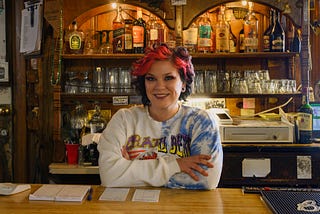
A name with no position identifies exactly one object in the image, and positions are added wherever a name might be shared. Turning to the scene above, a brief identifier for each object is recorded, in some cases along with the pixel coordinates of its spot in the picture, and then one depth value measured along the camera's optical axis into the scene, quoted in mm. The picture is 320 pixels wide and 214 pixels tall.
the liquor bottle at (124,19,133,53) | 2850
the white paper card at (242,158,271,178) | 2473
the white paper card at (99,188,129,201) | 1398
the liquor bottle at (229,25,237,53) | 2977
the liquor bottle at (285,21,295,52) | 3002
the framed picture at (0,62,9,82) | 2932
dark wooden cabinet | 2473
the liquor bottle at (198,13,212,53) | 2781
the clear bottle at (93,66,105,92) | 2893
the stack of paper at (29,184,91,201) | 1373
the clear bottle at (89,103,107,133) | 2733
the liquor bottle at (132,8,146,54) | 2801
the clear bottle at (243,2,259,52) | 2832
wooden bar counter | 1259
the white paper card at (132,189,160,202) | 1379
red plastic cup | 2621
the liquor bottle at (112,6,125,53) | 2895
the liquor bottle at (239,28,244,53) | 2967
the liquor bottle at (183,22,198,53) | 2791
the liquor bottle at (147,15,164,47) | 2805
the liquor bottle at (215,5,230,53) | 2850
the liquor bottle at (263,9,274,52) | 2859
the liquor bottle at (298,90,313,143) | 2525
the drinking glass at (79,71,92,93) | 2894
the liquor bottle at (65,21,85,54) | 2851
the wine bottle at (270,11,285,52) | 2814
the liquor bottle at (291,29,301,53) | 2853
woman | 1594
